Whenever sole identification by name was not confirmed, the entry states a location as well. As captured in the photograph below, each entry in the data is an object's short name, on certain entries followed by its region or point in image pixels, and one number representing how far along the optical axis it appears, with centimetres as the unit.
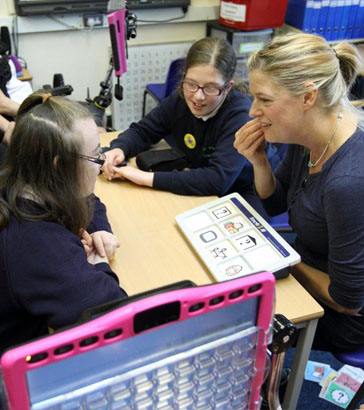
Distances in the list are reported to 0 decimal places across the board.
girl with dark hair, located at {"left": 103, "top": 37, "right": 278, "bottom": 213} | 161
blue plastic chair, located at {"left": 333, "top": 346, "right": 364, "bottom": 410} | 131
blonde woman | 117
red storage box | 294
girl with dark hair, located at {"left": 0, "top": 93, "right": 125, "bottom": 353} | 95
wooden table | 116
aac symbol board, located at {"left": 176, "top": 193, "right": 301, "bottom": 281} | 118
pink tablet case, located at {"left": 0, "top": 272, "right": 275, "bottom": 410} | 47
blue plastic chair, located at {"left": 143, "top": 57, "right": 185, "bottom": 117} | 286
